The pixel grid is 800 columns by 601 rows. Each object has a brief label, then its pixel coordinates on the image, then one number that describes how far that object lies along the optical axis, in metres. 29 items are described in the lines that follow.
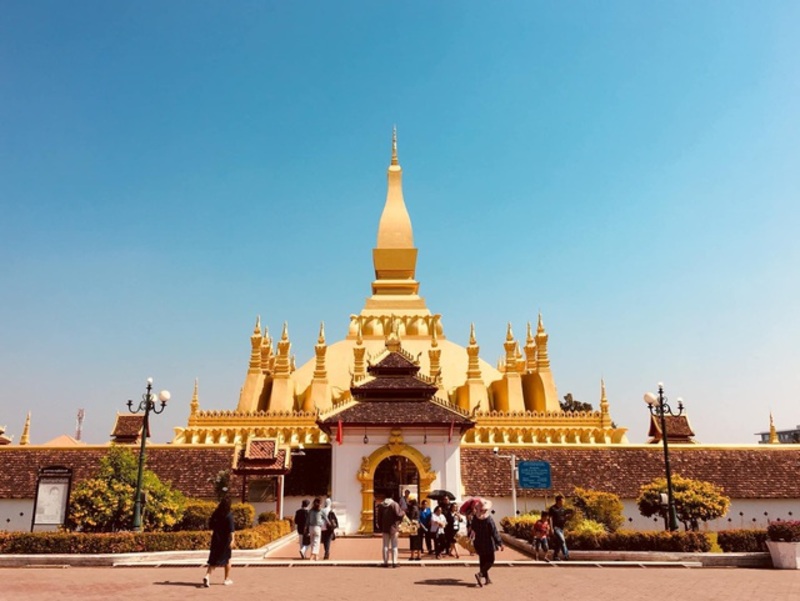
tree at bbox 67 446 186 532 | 22.41
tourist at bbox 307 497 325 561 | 18.25
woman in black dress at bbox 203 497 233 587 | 13.63
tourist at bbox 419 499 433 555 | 18.72
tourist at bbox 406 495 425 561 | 18.44
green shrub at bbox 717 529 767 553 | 18.41
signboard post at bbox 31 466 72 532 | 21.47
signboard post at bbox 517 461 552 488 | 25.97
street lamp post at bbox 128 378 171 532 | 19.88
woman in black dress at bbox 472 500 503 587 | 13.84
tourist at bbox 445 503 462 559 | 19.16
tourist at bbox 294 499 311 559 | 18.64
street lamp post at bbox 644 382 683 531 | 20.67
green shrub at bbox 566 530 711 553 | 18.23
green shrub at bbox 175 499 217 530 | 24.66
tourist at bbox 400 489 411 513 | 23.25
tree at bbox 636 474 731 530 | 25.94
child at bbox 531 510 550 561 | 18.20
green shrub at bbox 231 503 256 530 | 23.64
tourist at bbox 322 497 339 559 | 18.52
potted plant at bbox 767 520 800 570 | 17.17
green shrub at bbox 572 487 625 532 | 24.42
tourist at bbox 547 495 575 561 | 17.78
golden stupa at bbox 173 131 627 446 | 36.16
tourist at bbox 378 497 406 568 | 16.39
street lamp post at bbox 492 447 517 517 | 26.05
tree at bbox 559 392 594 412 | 72.94
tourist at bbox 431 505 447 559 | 18.59
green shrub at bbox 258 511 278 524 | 25.59
